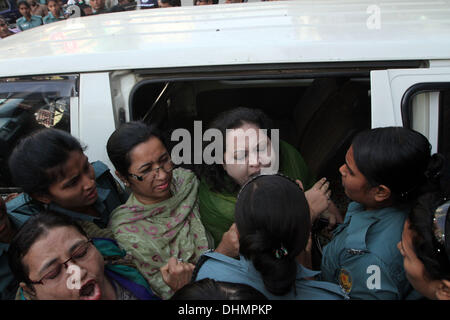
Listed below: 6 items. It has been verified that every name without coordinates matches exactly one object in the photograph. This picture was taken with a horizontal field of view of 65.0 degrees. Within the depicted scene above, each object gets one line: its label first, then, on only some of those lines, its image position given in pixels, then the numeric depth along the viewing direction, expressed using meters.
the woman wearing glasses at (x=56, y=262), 1.22
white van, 1.65
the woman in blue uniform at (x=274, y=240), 1.06
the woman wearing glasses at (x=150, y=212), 1.63
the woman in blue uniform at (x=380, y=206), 1.37
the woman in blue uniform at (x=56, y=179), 1.56
